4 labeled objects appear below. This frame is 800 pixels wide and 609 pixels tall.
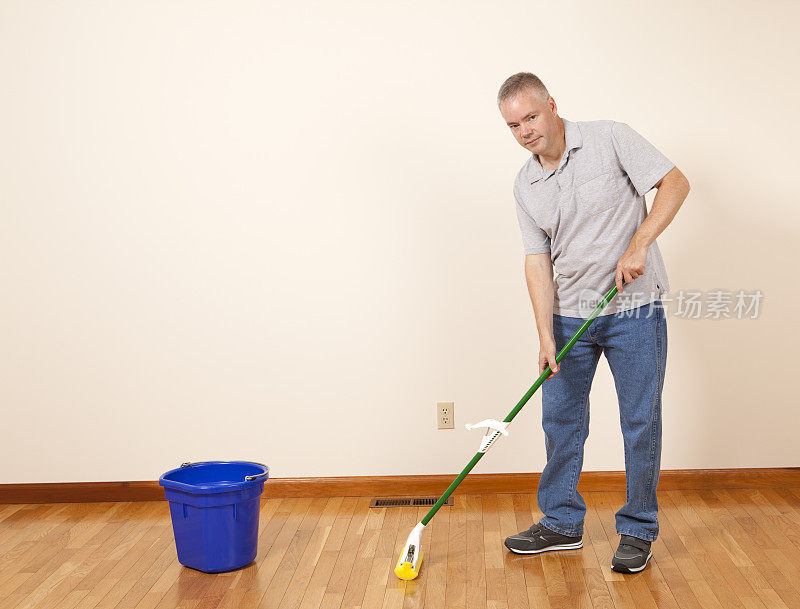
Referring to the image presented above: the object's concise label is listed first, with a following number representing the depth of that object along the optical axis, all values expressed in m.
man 2.17
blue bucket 2.35
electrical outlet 3.05
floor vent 2.97
